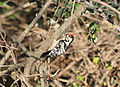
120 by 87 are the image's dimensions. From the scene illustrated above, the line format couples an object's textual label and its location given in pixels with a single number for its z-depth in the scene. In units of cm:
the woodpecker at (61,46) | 535
